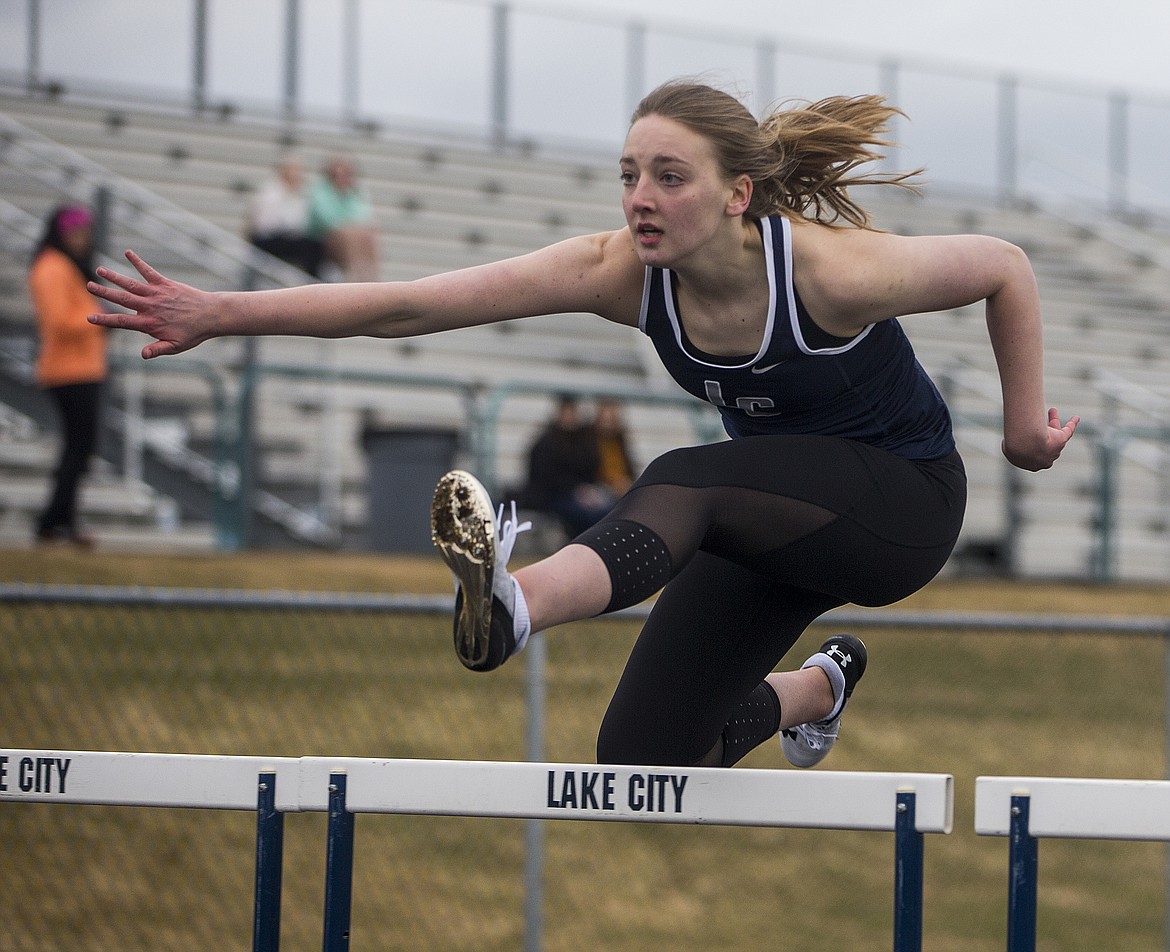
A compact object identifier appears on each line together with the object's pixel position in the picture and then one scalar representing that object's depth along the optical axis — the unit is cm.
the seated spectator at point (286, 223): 2206
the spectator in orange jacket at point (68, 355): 1600
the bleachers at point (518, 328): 2006
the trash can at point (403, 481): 1800
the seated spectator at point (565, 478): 1820
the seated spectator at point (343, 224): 2222
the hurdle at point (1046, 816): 613
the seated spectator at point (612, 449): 1862
